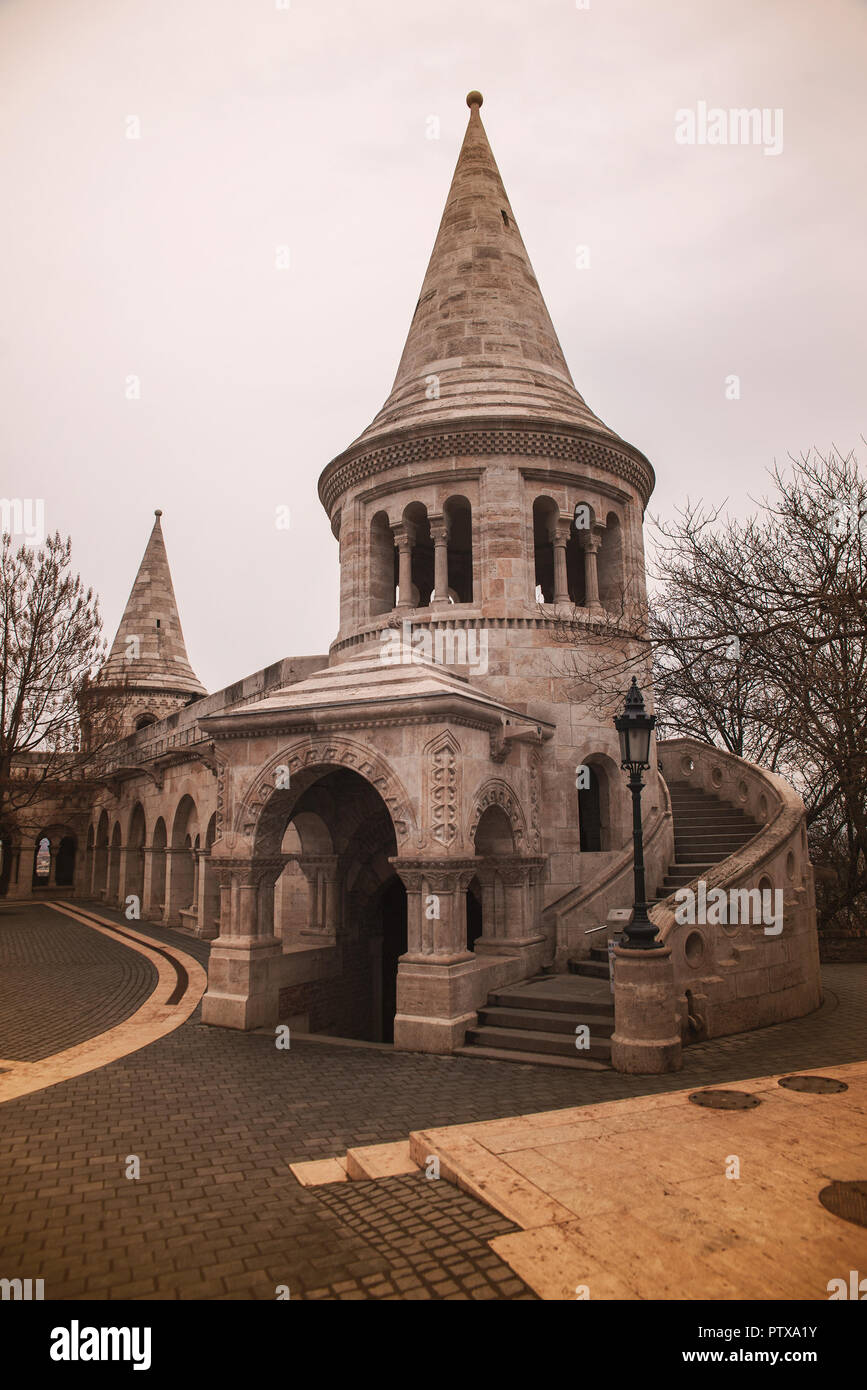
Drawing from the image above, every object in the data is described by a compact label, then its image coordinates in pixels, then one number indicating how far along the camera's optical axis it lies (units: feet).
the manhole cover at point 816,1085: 23.85
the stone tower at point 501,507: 44.65
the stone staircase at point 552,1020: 29.14
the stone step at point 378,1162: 18.76
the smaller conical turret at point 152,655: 119.14
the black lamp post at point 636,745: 28.62
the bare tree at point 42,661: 90.74
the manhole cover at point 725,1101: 22.12
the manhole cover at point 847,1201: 15.38
